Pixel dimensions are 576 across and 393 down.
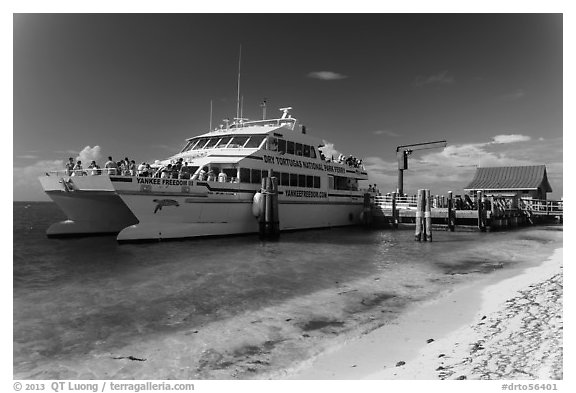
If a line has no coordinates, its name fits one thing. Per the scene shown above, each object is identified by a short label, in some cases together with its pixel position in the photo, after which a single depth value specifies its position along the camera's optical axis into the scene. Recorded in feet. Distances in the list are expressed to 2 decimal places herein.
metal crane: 104.87
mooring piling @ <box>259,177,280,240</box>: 65.57
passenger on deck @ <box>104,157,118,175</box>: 51.56
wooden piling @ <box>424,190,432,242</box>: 66.23
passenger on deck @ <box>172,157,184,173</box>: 60.60
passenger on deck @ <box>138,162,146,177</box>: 54.97
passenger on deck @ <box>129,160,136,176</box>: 56.77
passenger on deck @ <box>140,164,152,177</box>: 55.06
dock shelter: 119.44
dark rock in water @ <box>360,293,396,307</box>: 26.84
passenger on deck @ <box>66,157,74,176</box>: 53.93
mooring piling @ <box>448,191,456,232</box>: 85.17
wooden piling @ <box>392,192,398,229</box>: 96.73
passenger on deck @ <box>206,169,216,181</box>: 61.52
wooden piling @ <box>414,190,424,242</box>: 67.21
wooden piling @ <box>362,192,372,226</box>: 97.99
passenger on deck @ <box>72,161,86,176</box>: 52.95
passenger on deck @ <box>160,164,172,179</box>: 55.93
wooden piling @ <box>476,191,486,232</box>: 84.89
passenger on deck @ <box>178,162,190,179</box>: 57.97
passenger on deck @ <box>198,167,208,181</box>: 60.94
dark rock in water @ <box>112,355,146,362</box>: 17.92
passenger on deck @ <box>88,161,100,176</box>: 51.42
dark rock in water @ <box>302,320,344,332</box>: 21.99
